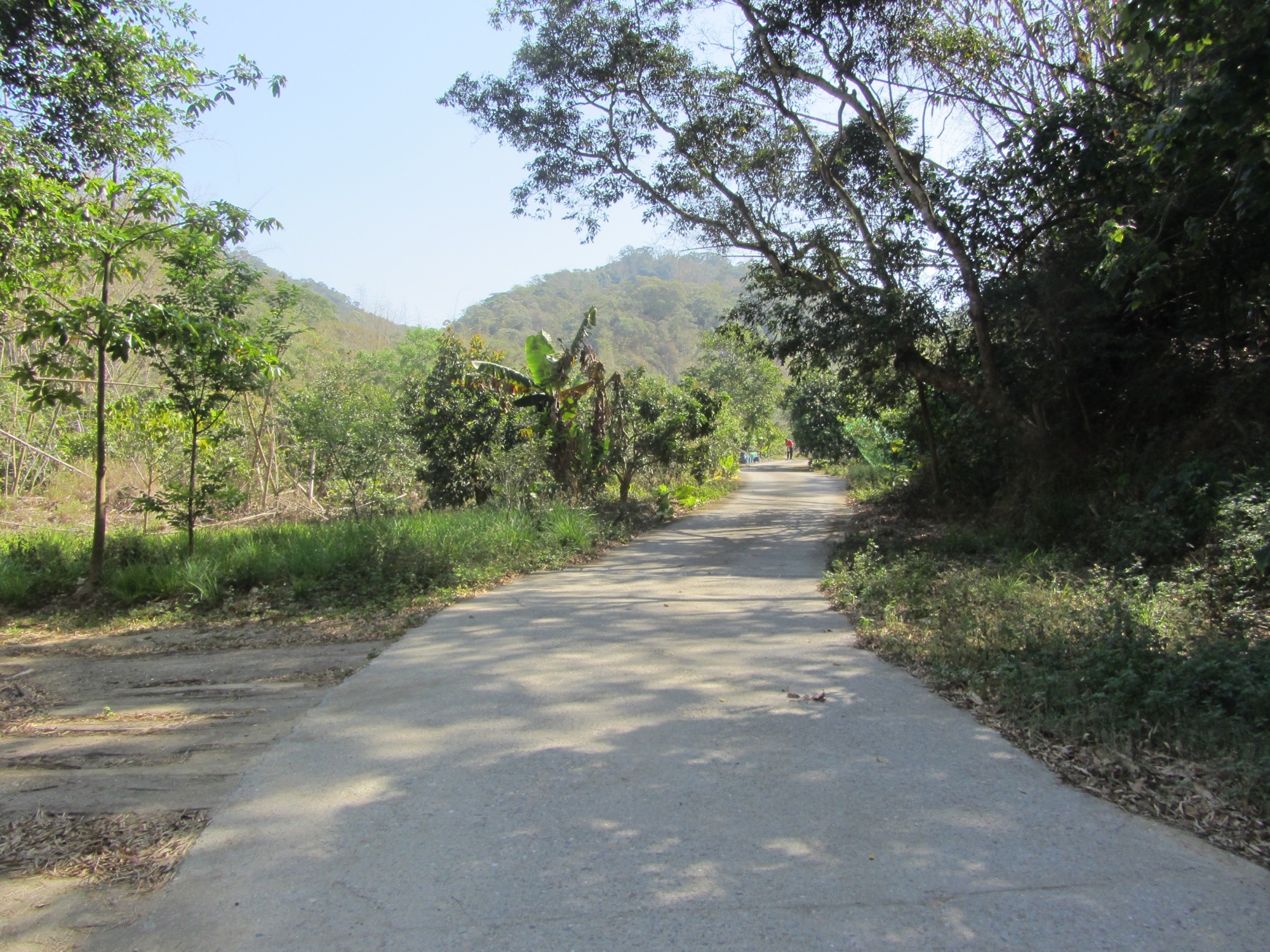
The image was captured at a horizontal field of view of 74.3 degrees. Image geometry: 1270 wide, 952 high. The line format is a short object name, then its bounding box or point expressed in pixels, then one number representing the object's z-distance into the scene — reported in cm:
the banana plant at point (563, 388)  1717
